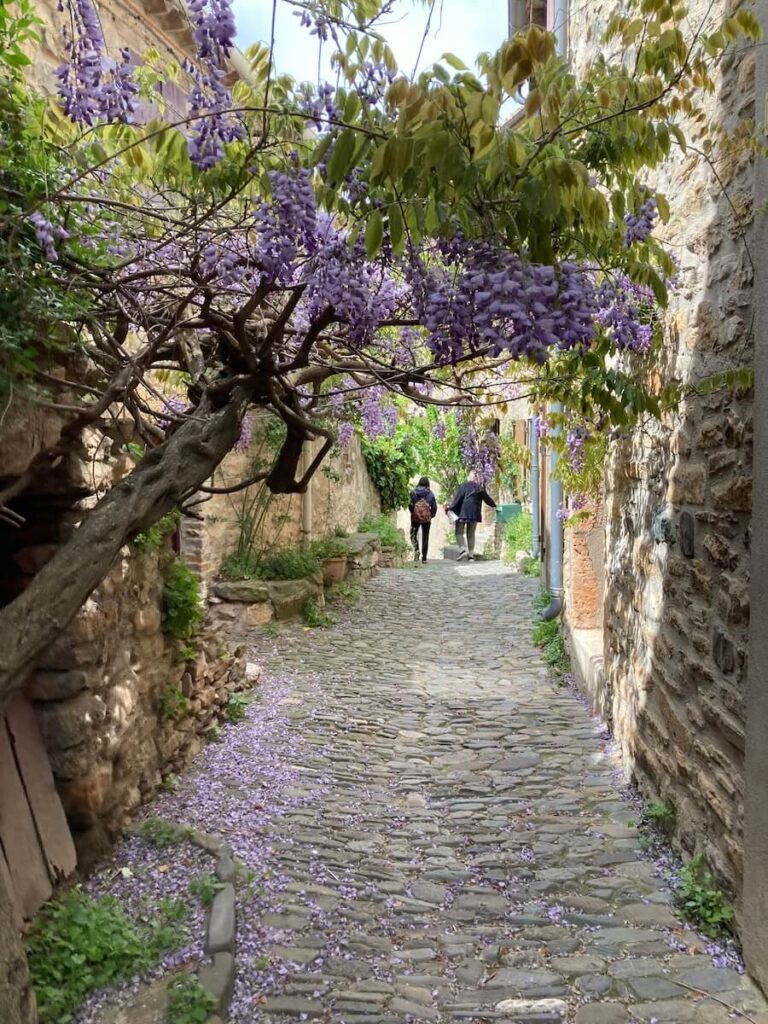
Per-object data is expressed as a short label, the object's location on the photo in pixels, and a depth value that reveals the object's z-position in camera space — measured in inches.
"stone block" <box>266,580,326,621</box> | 301.7
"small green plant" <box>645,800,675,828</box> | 127.8
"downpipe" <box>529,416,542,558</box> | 352.2
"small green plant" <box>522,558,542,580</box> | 474.0
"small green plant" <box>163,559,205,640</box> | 156.9
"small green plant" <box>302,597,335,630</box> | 313.1
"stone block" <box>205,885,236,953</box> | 99.1
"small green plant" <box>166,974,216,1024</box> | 85.4
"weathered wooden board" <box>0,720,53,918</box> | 101.7
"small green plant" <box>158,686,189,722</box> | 154.0
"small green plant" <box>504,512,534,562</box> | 538.3
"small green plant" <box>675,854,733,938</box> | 103.3
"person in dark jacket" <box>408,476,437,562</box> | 550.2
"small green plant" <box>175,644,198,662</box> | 164.2
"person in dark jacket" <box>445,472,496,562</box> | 550.3
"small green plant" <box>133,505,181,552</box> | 141.9
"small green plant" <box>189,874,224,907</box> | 109.6
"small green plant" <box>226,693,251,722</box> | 196.4
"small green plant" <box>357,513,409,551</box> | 524.1
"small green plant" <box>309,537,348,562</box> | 355.6
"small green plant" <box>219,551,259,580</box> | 304.2
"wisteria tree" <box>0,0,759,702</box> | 70.9
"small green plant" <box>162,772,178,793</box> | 150.4
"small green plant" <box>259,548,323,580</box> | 316.8
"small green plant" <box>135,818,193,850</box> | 126.1
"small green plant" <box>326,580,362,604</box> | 358.6
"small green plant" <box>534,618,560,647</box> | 285.9
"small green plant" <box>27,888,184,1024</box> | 87.7
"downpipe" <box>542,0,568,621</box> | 261.1
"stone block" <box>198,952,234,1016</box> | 90.4
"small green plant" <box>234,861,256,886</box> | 119.3
